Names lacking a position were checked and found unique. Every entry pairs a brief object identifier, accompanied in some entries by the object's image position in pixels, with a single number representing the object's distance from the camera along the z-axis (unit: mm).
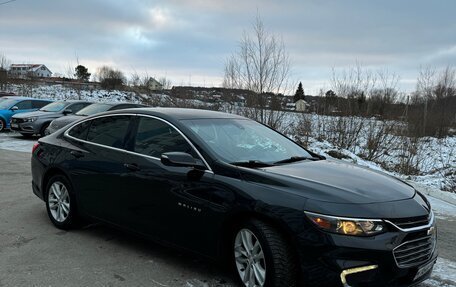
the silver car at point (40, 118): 16311
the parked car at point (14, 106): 18784
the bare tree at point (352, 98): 15594
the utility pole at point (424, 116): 17259
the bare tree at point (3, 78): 34812
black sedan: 3123
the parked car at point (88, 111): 13811
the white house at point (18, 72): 39475
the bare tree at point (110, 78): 42188
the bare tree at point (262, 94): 15151
